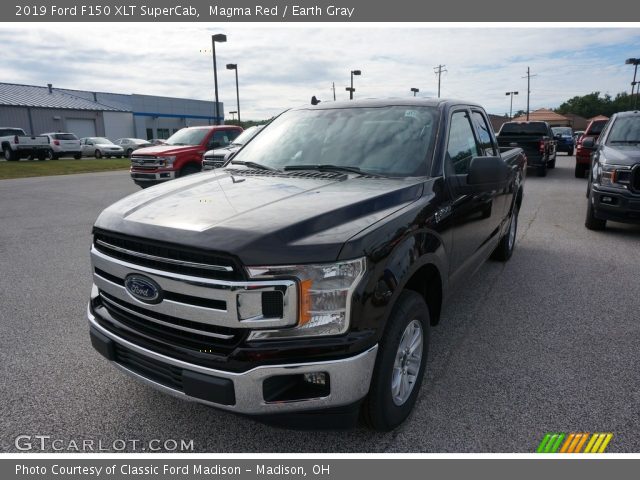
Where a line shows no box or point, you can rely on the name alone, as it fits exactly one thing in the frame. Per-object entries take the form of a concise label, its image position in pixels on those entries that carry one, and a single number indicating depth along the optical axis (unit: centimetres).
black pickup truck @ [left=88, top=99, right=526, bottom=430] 205
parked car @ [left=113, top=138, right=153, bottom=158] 3316
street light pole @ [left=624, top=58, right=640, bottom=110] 4334
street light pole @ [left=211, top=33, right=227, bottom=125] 2341
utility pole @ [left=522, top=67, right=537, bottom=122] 7930
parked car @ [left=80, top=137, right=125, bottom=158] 3275
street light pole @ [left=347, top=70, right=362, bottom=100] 3709
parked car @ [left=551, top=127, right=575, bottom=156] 2609
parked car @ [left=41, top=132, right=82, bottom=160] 2830
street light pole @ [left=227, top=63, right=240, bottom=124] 3334
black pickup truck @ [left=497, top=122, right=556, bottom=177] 1534
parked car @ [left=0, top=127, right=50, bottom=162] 2664
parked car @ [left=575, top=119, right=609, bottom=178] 1476
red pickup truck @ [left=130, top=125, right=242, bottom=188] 1202
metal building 4153
